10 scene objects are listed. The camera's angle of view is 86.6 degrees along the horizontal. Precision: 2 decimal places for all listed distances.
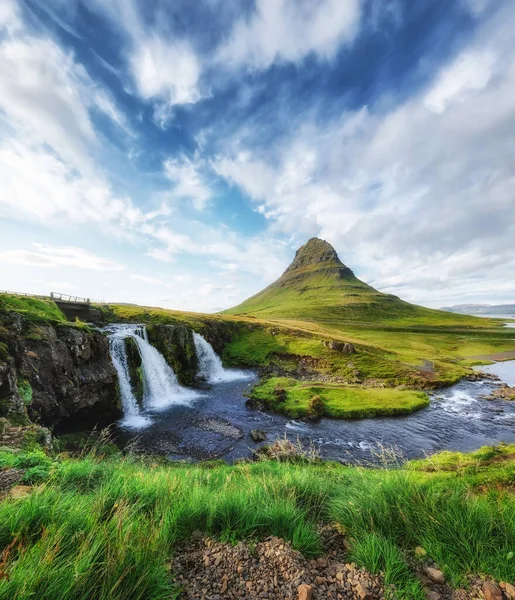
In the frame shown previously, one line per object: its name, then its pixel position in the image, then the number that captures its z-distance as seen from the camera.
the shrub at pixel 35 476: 6.57
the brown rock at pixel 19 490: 5.55
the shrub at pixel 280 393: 32.53
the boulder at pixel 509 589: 3.54
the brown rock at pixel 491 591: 3.49
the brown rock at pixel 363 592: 3.51
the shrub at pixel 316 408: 29.04
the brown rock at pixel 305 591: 3.43
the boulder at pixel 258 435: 23.81
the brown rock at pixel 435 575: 3.84
